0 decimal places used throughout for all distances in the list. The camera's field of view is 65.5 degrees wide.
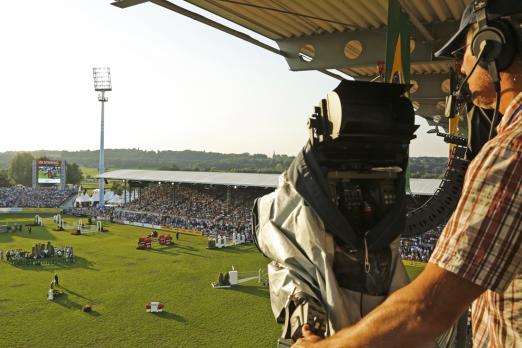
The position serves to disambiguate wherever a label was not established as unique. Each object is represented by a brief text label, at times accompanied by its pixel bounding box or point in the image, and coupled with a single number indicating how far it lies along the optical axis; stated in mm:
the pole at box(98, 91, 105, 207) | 54656
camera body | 1882
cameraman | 1100
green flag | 5328
